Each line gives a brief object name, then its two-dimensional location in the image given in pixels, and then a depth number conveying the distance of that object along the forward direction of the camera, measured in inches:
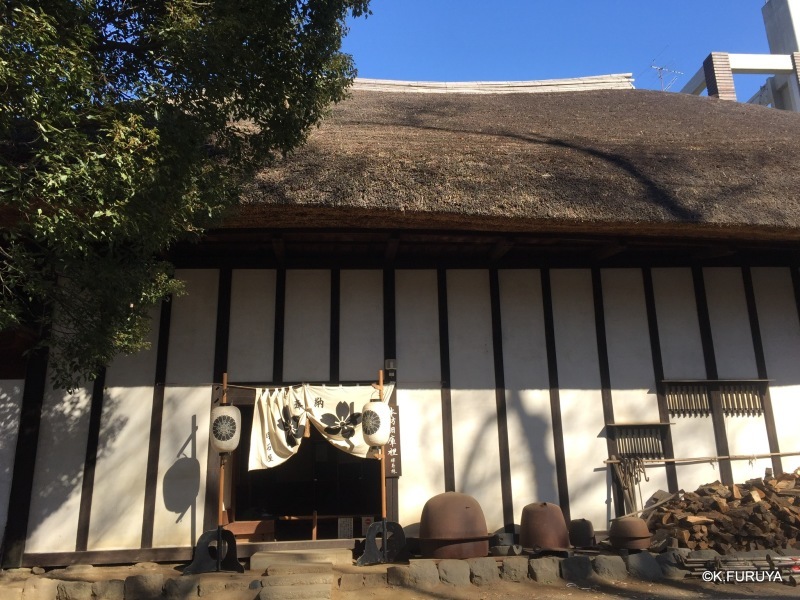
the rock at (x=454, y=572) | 217.5
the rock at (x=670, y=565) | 223.3
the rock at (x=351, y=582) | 215.6
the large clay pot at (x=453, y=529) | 235.1
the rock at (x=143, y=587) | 210.7
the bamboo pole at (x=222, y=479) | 244.1
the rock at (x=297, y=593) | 199.5
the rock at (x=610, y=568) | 222.5
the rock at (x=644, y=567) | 222.4
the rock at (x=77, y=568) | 236.2
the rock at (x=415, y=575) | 214.2
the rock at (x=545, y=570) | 220.4
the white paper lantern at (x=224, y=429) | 239.6
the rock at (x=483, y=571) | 219.0
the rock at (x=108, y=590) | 210.4
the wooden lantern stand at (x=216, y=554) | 229.5
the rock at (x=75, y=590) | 209.8
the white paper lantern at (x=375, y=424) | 237.6
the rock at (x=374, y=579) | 217.3
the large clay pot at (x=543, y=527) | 241.3
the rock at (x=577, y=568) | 221.9
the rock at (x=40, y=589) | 206.4
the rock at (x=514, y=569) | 221.8
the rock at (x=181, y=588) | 209.8
